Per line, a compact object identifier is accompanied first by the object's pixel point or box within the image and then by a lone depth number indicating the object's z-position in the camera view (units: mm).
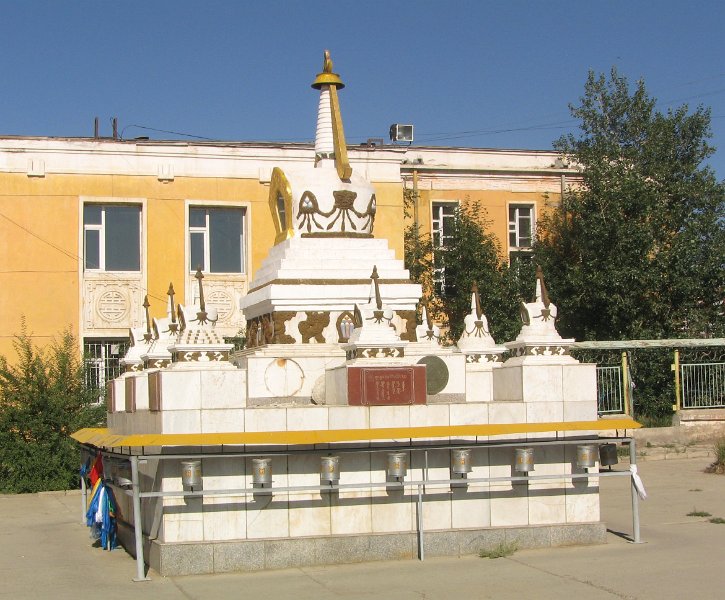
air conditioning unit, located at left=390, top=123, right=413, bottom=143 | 33906
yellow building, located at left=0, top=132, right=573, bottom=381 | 27438
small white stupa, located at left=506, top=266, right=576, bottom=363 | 13406
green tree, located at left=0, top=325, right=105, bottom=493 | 22938
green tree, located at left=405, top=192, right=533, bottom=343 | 30875
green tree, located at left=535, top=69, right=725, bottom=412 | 29391
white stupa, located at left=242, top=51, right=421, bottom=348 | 15312
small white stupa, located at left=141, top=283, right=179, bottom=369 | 15438
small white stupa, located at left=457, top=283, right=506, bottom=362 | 16062
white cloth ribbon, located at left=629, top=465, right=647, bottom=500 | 13009
